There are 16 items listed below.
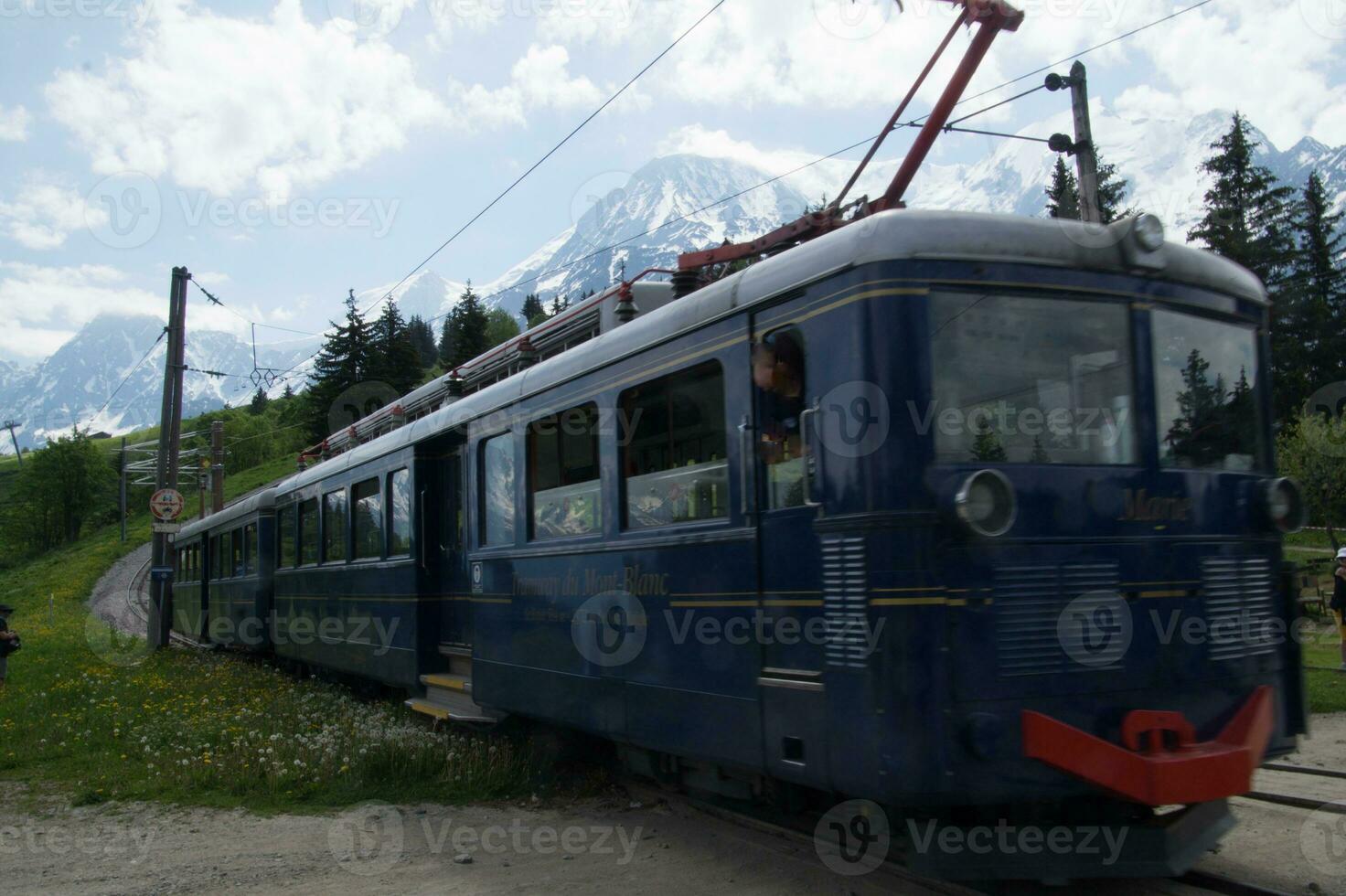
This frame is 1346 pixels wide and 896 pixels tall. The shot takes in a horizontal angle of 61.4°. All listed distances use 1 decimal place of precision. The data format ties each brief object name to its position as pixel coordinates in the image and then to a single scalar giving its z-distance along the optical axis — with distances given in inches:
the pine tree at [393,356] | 2447.1
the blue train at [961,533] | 181.0
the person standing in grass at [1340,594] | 496.7
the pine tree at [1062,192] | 1423.5
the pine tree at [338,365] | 2432.3
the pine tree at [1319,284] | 1878.7
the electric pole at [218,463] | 1403.8
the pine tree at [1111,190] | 1565.0
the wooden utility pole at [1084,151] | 467.5
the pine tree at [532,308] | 4023.4
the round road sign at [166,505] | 771.4
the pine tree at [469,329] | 2615.7
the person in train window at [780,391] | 206.1
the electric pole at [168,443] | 799.1
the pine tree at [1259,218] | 1825.8
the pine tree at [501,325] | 3625.0
